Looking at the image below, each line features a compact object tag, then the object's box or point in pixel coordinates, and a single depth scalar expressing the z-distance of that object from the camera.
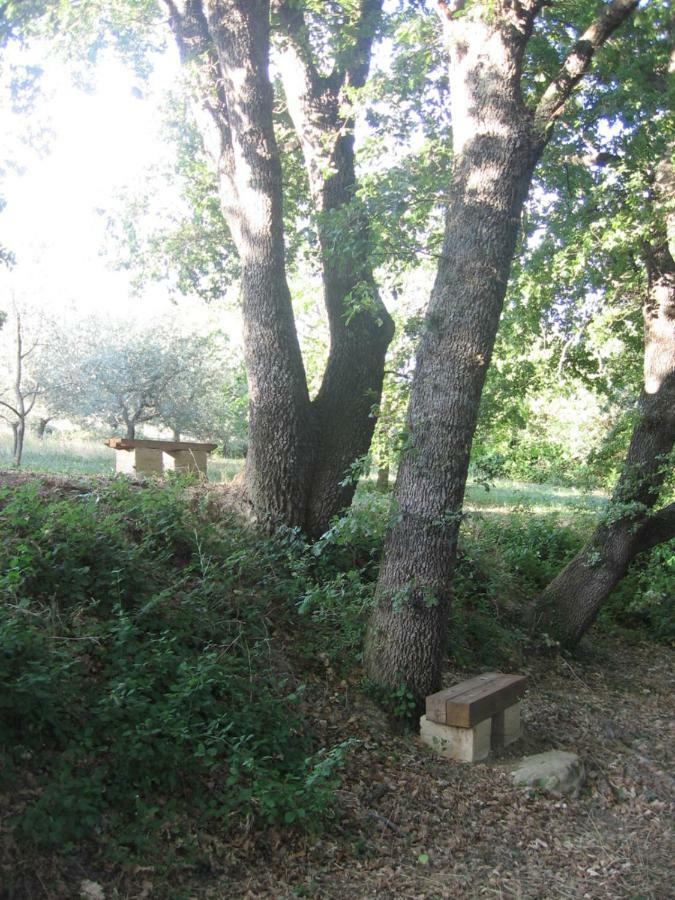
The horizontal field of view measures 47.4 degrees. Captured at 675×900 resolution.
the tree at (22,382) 18.86
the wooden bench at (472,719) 5.36
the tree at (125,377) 19.17
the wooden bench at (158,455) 9.91
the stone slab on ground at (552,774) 5.20
